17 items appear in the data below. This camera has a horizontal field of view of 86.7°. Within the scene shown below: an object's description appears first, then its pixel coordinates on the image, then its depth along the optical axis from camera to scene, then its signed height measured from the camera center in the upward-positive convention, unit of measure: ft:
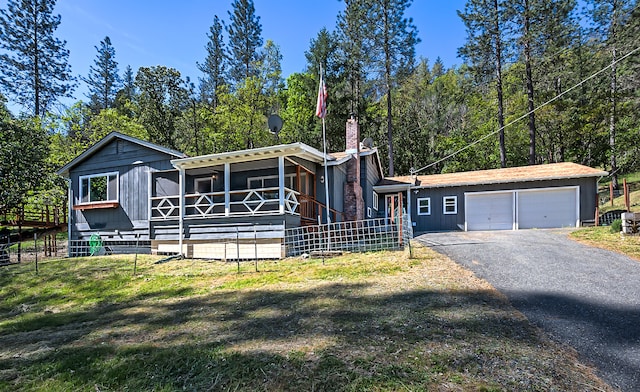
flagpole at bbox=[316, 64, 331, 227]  36.55 +10.96
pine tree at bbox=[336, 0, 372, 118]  75.25 +36.08
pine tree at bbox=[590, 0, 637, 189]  69.67 +34.87
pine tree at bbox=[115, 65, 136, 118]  94.58 +38.03
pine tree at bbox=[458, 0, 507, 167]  70.18 +34.02
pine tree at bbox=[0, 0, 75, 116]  74.69 +35.21
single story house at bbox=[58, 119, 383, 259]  34.96 +1.23
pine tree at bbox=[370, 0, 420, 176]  74.54 +36.07
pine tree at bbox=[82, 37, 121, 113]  108.88 +41.45
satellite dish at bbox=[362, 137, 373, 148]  52.85 +9.21
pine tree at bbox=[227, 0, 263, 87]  95.20 +46.27
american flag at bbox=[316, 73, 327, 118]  36.55 +11.06
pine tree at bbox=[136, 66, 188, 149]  74.84 +23.97
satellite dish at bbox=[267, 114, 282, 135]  41.70 +9.89
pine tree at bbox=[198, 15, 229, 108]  96.02 +40.11
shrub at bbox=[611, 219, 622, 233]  33.76 -2.86
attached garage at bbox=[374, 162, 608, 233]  48.60 +0.35
